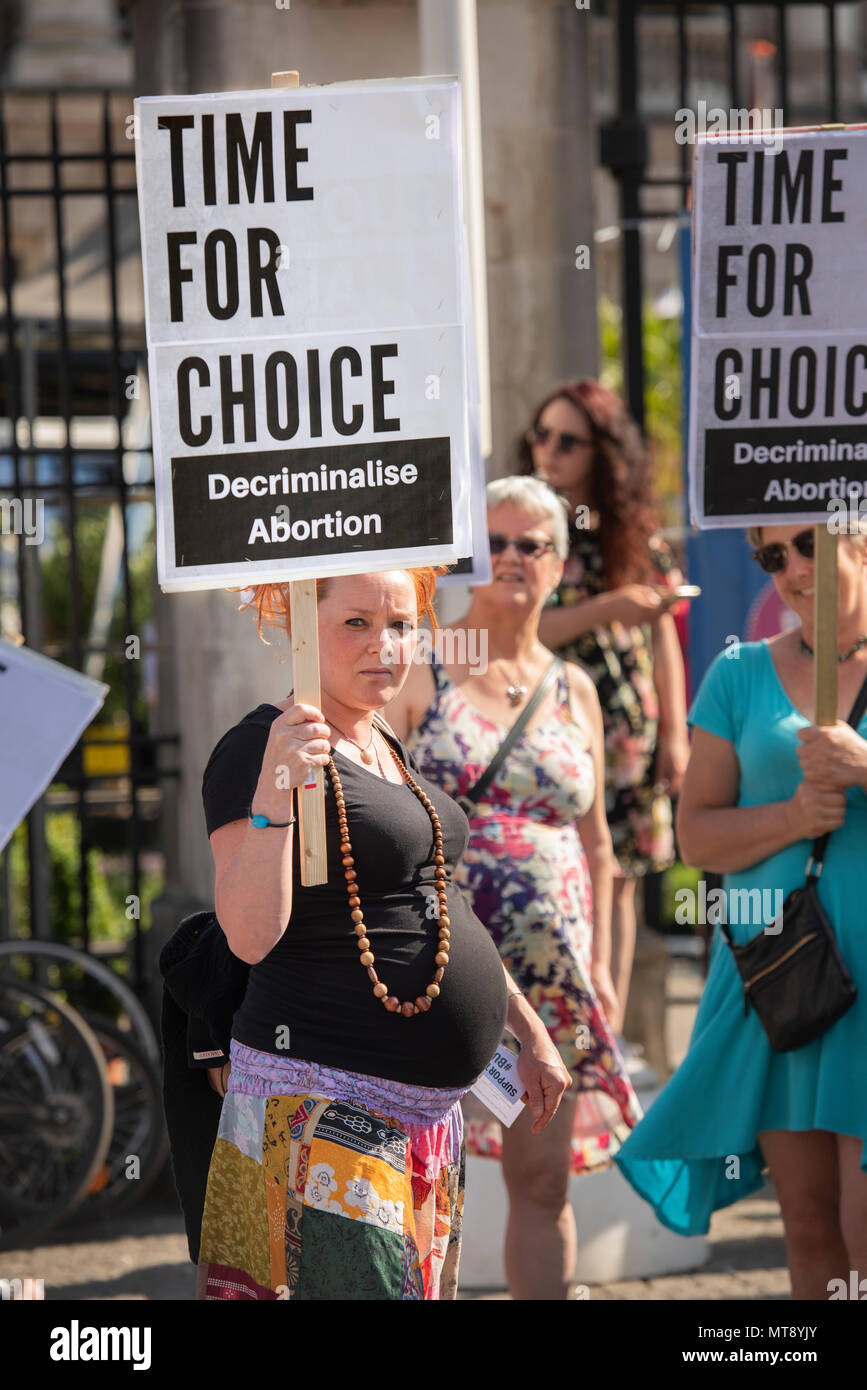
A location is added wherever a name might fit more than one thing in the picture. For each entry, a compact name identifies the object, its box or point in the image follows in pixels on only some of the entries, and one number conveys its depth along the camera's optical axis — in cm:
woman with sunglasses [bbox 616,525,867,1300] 675
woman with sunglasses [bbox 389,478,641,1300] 764
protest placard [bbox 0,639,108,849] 655
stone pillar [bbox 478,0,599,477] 1168
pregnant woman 514
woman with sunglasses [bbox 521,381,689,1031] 1023
